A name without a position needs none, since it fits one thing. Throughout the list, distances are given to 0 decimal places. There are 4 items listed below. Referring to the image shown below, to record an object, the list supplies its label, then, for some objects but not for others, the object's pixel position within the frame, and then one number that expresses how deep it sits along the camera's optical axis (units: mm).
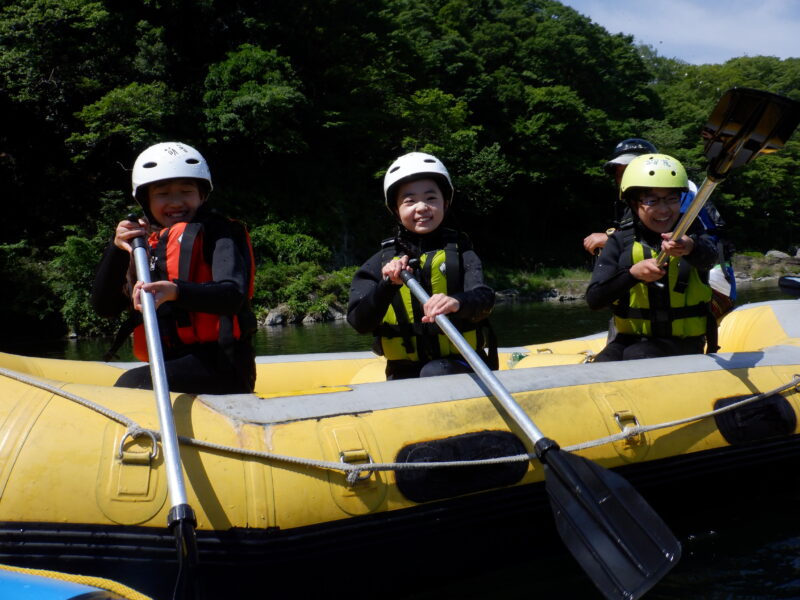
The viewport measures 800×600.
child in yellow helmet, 3371
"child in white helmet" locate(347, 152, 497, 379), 3064
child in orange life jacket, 2709
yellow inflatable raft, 2041
